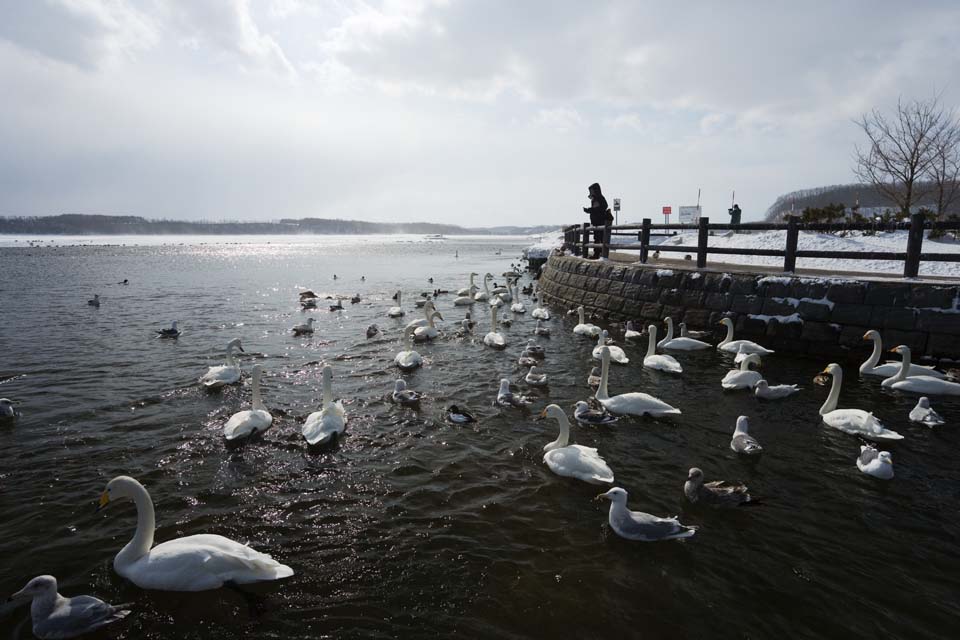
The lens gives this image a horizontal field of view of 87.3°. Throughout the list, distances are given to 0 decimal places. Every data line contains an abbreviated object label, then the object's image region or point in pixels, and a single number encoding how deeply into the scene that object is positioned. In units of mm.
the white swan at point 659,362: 10797
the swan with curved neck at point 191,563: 4340
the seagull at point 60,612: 3875
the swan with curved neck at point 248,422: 7289
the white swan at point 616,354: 11836
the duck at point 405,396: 9055
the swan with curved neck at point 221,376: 9870
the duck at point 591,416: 8023
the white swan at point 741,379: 9484
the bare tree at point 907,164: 24453
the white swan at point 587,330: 14547
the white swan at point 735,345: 11453
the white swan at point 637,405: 8211
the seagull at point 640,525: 5023
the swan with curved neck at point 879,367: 9531
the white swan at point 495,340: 13453
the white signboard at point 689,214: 41031
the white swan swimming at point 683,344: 12203
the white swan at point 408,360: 11531
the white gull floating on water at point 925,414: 7703
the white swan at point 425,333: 14500
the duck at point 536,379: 10109
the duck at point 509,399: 9016
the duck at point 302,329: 15156
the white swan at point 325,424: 7289
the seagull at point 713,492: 5559
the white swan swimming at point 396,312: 18422
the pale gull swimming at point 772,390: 8984
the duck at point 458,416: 8250
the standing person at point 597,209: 21188
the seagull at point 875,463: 6141
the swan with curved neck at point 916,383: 8906
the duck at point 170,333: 14656
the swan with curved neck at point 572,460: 6199
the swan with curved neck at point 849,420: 7176
